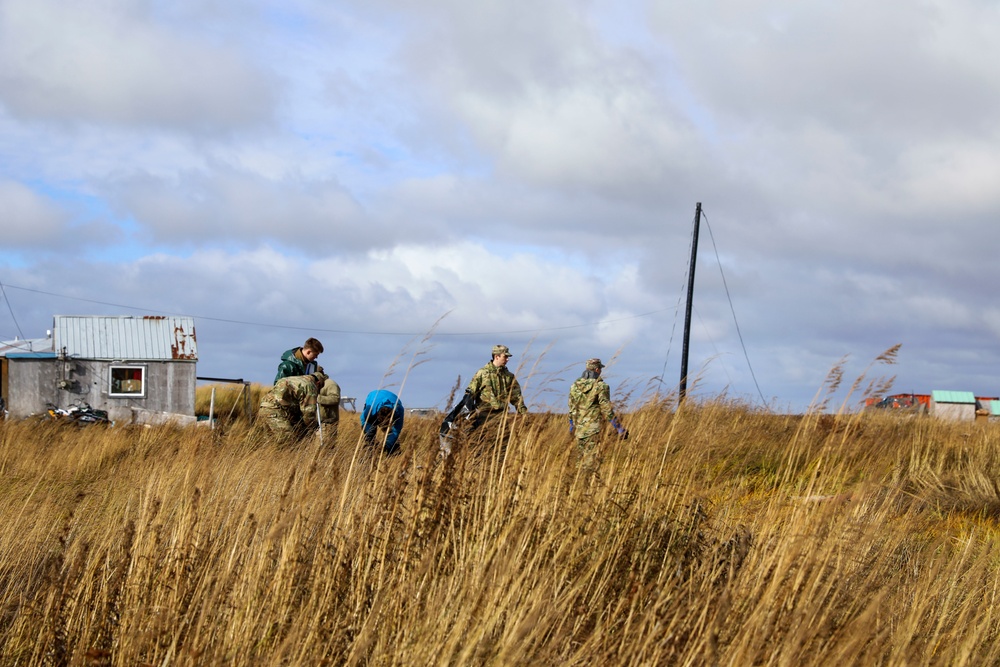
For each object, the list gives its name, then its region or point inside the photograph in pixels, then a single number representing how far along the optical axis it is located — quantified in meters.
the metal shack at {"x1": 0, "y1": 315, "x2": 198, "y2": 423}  54.44
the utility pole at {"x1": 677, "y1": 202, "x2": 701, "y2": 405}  48.54
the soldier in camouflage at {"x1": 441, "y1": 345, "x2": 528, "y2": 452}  14.93
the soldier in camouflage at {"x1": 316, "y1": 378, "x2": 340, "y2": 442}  16.61
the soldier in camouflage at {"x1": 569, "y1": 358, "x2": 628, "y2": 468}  17.92
